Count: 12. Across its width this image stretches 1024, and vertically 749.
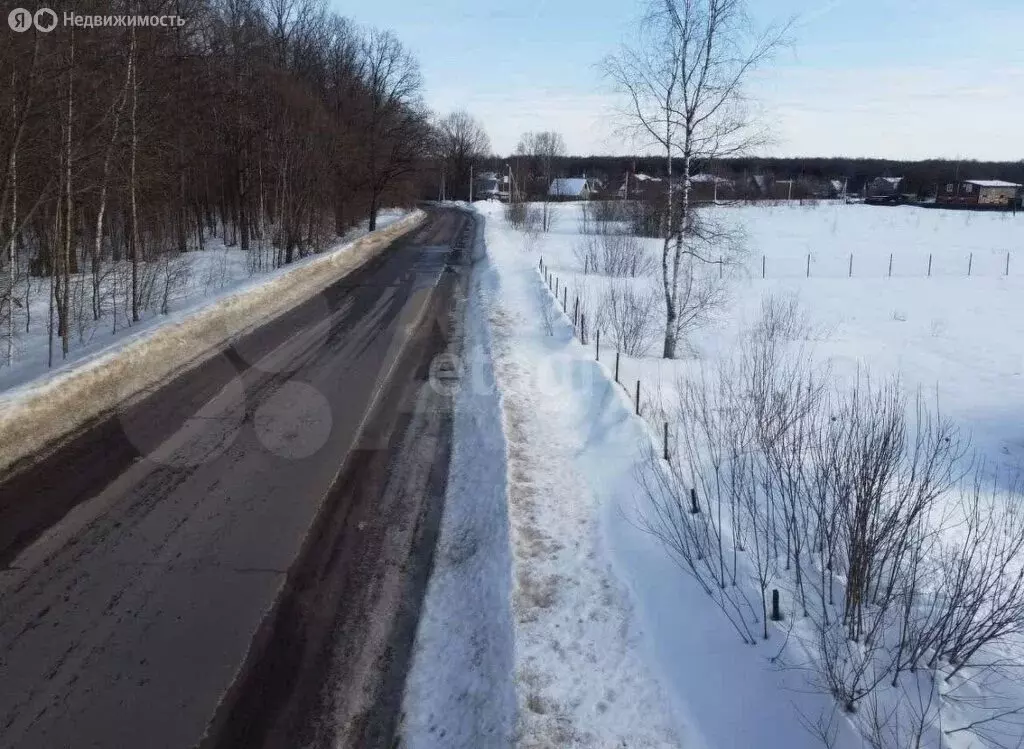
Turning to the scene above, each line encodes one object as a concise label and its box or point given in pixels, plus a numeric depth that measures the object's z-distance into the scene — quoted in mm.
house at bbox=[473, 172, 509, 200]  115875
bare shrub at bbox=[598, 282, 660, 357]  15914
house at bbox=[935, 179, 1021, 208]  90688
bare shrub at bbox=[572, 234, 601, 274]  30594
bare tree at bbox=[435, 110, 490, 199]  111812
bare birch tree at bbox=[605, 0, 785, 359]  14500
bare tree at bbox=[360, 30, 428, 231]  43562
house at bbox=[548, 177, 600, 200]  108975
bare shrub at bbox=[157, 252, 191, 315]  17500
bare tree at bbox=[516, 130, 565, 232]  102950
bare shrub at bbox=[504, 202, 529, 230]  51312
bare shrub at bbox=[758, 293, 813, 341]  17828
